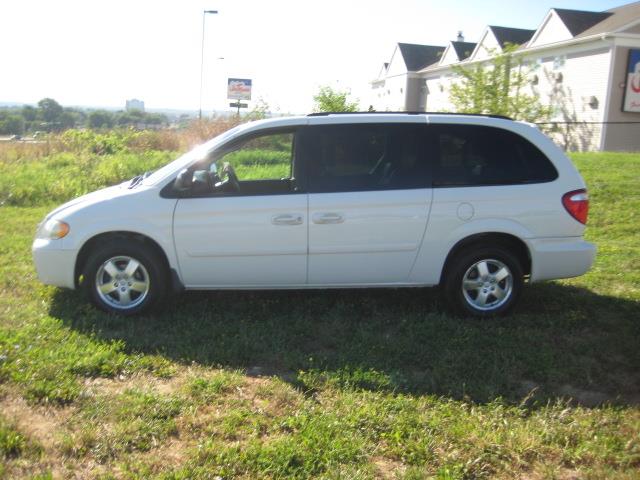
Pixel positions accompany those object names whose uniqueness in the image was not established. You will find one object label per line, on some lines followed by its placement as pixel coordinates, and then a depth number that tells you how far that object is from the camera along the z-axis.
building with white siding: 23.92
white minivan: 5.34
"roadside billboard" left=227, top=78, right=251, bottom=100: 35.09
